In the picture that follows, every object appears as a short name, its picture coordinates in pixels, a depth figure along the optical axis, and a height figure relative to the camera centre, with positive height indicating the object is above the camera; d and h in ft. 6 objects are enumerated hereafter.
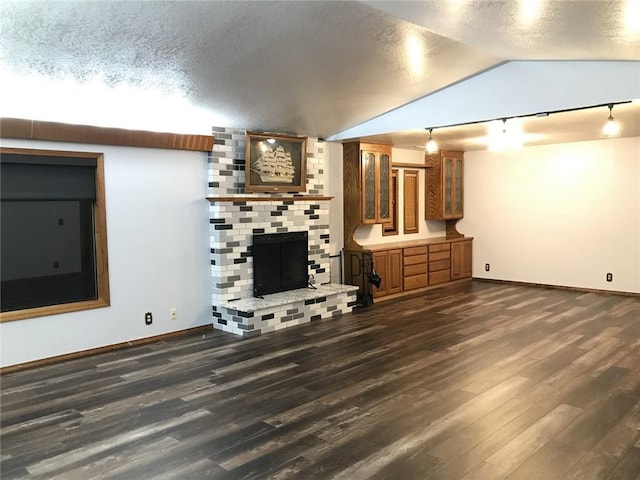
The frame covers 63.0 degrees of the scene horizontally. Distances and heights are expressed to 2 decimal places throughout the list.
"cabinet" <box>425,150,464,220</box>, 28.37 +1.07
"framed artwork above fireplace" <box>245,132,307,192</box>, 19.47 +1.68
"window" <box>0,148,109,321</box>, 14.83 -0.75
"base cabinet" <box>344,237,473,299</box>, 23.79 -2.97
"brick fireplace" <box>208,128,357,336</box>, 18.78 -1.50
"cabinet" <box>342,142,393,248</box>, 23.61 +1.04
